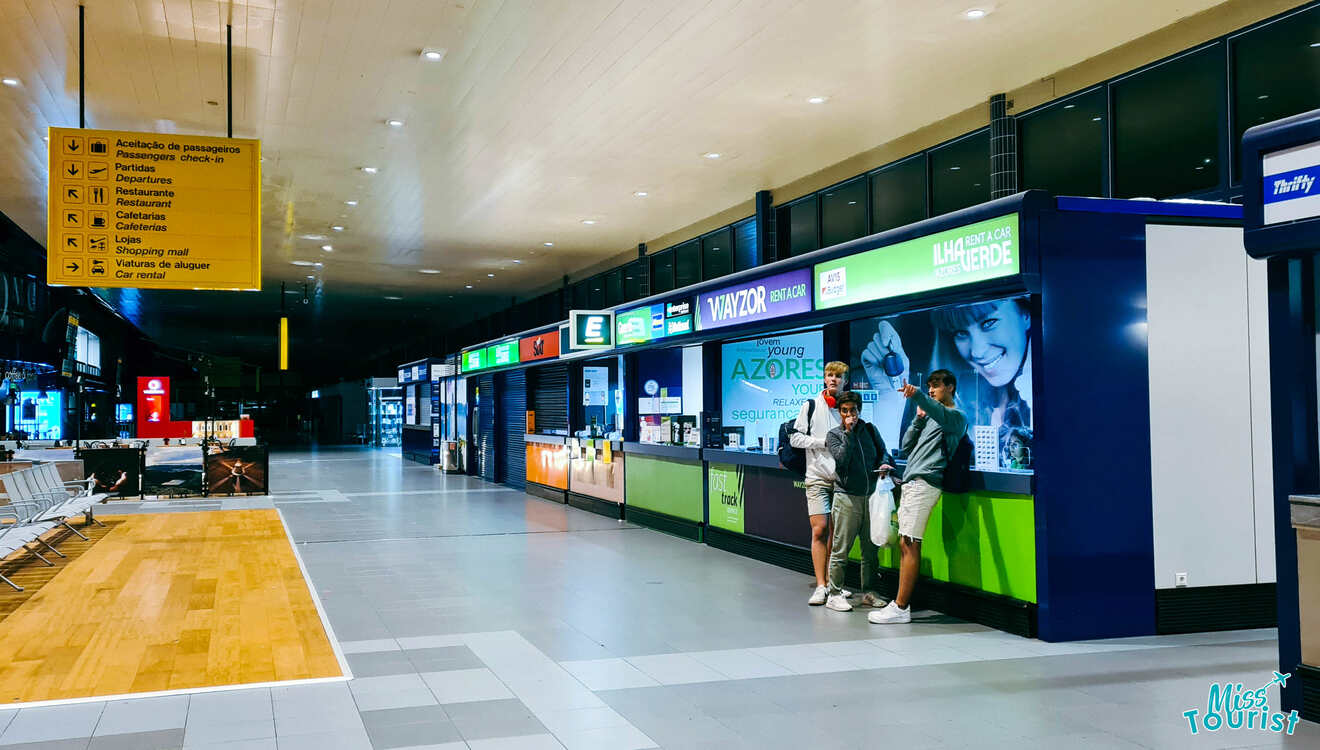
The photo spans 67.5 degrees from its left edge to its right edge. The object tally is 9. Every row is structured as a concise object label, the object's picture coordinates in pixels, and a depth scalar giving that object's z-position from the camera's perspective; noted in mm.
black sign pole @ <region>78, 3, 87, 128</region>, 6391
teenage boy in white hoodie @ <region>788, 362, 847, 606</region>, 7262
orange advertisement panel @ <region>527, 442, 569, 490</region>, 15359
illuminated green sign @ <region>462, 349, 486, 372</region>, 19500
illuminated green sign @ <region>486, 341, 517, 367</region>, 17391
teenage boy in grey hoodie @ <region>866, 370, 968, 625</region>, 6414
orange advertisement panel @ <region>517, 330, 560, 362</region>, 15157
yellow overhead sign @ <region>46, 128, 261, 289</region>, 6688
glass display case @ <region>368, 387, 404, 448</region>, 39656
